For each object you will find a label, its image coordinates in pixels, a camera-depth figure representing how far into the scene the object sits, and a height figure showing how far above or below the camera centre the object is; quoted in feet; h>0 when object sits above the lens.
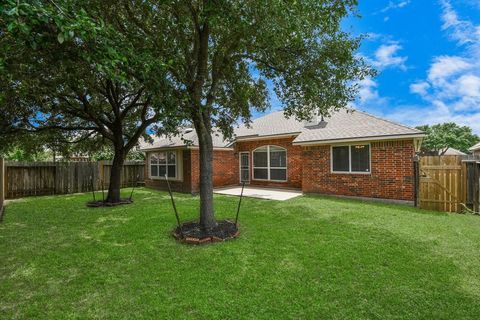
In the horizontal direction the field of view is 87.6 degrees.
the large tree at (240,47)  16.39 +9.14
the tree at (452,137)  162.35 +15.78
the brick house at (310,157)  31.37 +0.75
